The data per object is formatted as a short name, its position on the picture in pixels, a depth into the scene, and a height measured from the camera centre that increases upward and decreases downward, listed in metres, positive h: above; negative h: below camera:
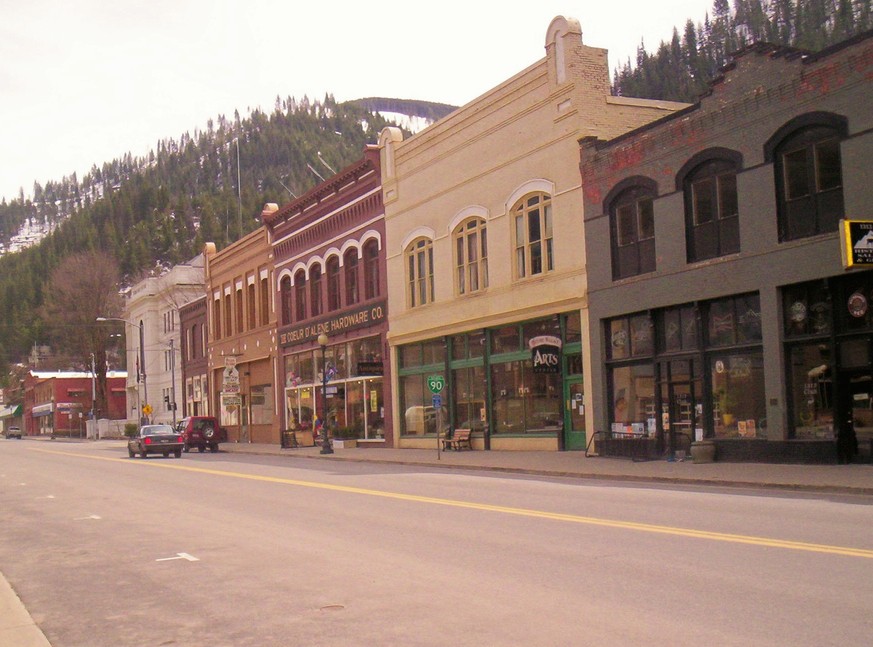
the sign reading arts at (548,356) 30.72 +0.87
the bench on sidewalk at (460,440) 35.31 -1.87
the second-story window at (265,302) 56.12 +5.26
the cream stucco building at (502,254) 30.25 +4.63
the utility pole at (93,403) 91.14 -0.15
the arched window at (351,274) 45.41 +5.35
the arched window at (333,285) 47.32 +5.11
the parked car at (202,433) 48.97 -1.76
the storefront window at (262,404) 55.66 -0.51
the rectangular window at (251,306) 58.31 +5.24
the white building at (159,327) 78.56 +6.09
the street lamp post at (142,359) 72.54 +3.02
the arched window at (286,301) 52.74 +4.95
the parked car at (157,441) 41.79 -1.78
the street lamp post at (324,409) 39.28 -0.68
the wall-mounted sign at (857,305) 21.12 +1.43
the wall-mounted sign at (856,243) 19.73 +2.57
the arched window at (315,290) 49.31 +5.08
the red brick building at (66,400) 112.19 +0.29
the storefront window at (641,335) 27.28 +1.24
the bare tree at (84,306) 93.00 +9.10
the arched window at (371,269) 43.41 +5.32
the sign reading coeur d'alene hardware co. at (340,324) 42.88 +3.17
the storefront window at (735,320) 23.92 +1.38
